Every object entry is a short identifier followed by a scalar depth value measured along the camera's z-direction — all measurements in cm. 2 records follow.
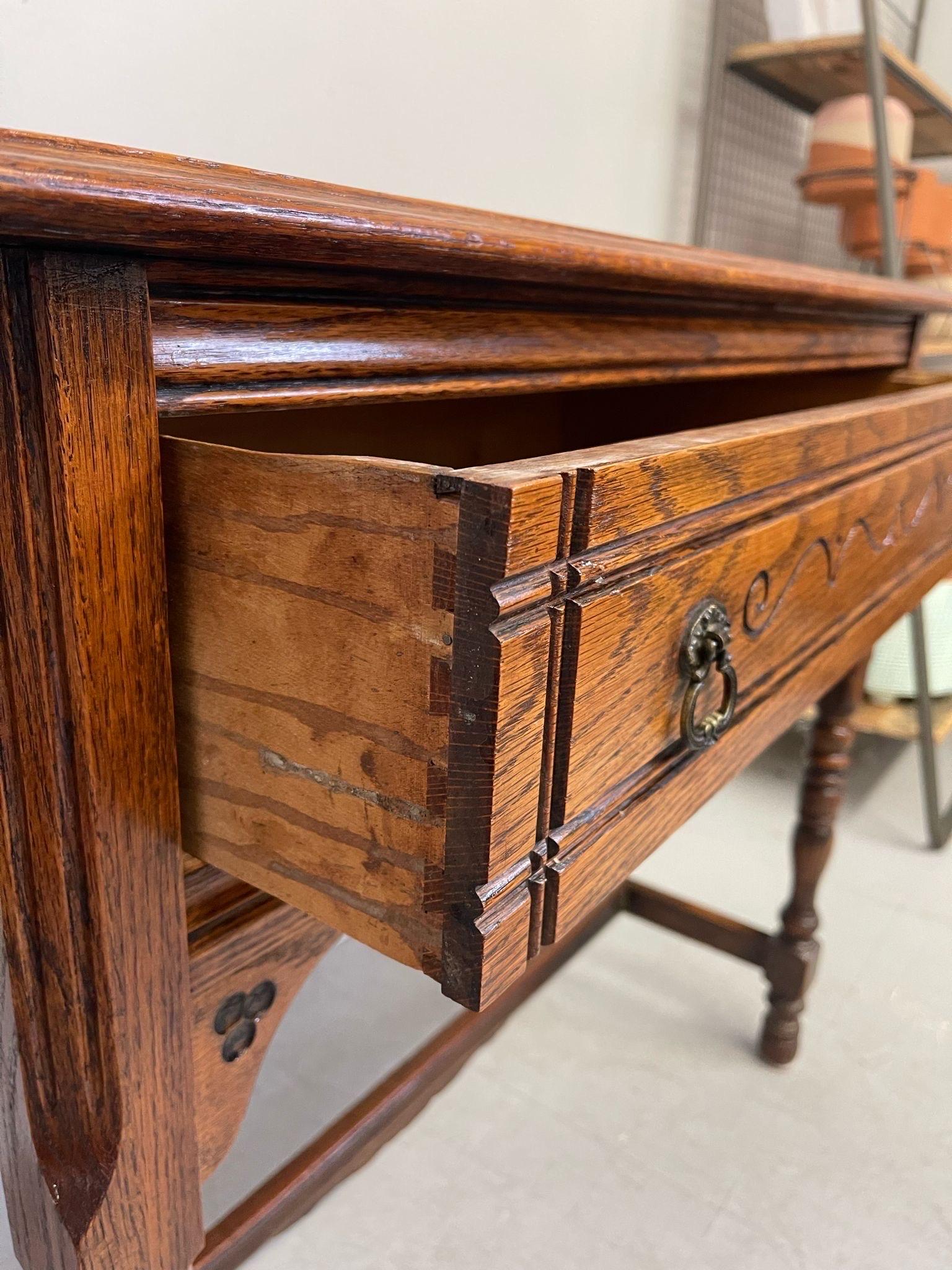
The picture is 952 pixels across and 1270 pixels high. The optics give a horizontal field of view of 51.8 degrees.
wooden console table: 32
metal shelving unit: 145
